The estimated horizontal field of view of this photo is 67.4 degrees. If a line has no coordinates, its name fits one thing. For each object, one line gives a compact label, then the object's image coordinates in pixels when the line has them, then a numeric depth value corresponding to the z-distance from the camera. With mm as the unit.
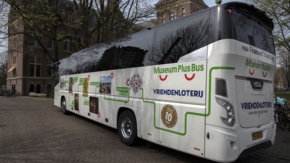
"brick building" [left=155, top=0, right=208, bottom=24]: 19844
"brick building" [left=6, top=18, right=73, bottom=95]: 39344
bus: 3810
